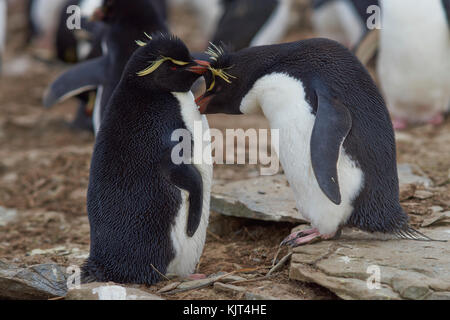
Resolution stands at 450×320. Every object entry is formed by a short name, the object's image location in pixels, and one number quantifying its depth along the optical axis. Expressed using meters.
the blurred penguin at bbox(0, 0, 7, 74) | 8.75
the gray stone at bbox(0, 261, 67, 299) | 2.99
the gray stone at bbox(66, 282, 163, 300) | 2.79
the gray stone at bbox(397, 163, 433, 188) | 4.10
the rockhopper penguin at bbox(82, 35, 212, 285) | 3.02
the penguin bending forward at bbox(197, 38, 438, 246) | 3.04
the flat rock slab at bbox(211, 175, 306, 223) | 3.67
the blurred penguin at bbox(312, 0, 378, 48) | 7.69
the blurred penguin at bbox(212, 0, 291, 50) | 7.44
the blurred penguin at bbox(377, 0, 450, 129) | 5.60
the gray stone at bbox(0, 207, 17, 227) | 4.49
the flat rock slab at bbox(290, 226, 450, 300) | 2.68
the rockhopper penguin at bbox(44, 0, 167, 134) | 4.77
